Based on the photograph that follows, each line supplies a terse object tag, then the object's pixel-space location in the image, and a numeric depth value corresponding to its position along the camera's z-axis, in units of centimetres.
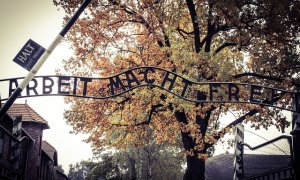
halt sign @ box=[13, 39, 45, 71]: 582
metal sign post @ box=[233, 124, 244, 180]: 889
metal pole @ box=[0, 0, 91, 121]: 560
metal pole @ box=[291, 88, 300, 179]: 623
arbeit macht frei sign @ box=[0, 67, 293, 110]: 745
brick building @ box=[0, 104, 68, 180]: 716
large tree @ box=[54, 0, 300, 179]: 1316
